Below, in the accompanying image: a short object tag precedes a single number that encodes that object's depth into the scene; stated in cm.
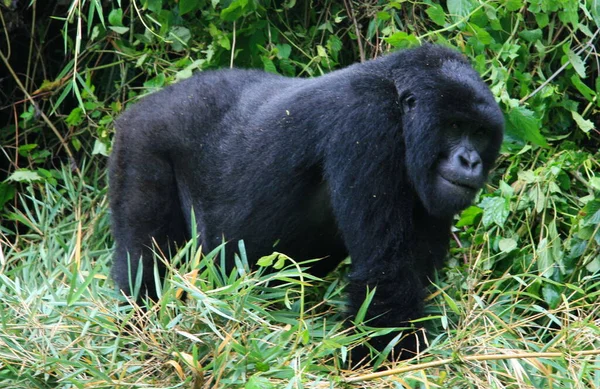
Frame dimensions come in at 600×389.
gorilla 789
